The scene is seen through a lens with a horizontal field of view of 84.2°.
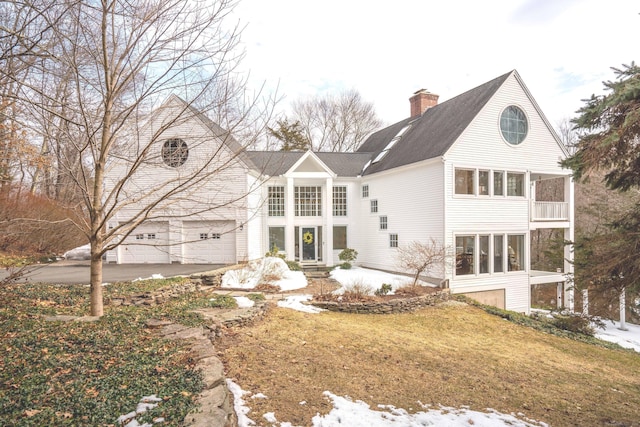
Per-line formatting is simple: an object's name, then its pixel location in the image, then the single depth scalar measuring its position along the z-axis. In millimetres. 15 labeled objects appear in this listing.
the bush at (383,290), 12039
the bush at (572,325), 11422
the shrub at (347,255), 17656
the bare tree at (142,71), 4789
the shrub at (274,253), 16497
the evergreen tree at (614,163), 4699
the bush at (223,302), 8135
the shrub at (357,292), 10969
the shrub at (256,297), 9413
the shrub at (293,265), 16106
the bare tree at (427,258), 12844
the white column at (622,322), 16300
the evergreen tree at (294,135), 30080
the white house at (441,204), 13859
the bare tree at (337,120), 32938
